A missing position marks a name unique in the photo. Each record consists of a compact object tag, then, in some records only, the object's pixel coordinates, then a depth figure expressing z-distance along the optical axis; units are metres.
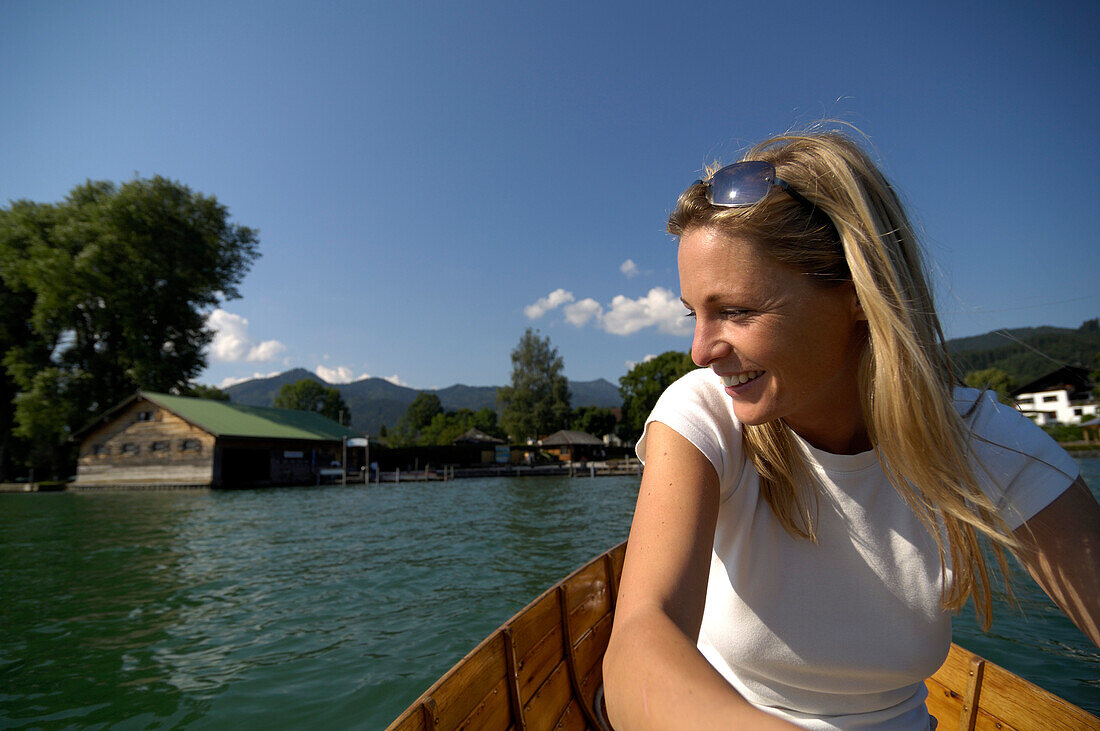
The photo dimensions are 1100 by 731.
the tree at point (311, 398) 95.44
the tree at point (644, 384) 57.94
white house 59.50
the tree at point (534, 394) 63.75
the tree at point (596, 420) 72.44
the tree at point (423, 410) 101.62
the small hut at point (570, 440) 50.53
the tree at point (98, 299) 33.00
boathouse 32.25
